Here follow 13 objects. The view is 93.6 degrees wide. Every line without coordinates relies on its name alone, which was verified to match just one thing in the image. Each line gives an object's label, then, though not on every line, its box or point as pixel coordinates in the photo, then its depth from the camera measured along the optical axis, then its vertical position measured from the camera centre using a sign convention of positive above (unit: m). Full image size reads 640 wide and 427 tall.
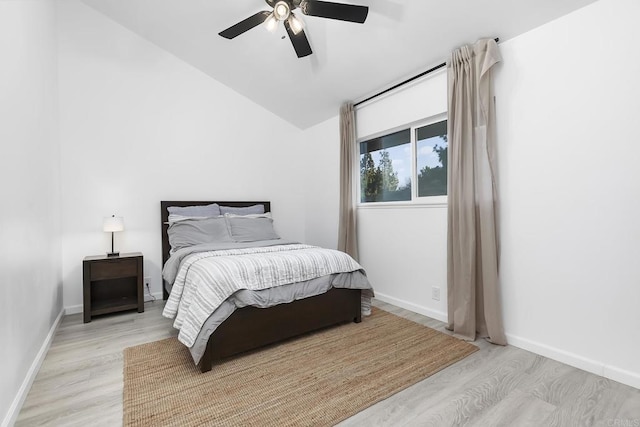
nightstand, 2.81 -0.70
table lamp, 2.97 -0.08
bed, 1.95 -0.70
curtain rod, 2.72 +1.32
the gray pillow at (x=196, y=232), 3.23 -0.19
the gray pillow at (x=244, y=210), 3.80 +0.06
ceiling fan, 2.02 +1.41
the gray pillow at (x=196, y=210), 3.52 +0.06
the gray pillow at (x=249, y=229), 3.47 -0.17
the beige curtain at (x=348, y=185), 3.66 +0.34
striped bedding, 1.97 -0.44
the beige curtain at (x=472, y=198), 2.30 +0.09
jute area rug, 1.53 -1.01
